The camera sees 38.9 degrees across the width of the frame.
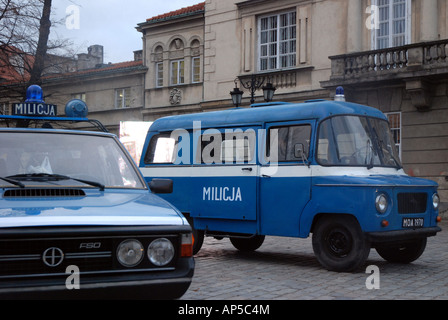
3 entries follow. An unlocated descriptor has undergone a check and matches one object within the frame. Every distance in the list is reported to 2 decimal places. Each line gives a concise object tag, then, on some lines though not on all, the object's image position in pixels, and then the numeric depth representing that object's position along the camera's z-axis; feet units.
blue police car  13.44
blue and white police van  29.07
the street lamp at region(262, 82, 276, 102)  57.26
